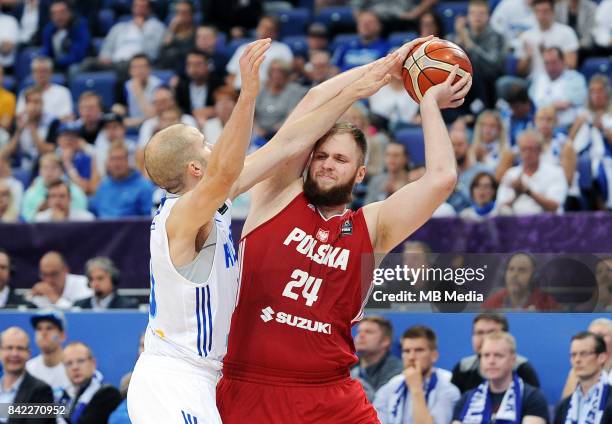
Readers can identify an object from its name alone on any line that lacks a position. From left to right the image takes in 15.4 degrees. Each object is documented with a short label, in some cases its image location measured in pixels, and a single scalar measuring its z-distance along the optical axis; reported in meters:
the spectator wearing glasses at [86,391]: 15.75
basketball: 11.39
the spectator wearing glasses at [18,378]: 15.47
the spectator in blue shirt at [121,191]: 23.53
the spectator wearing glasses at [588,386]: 14.27
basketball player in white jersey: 9.88
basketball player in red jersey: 10.84
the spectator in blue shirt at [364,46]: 26.10
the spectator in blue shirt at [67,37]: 31.15
